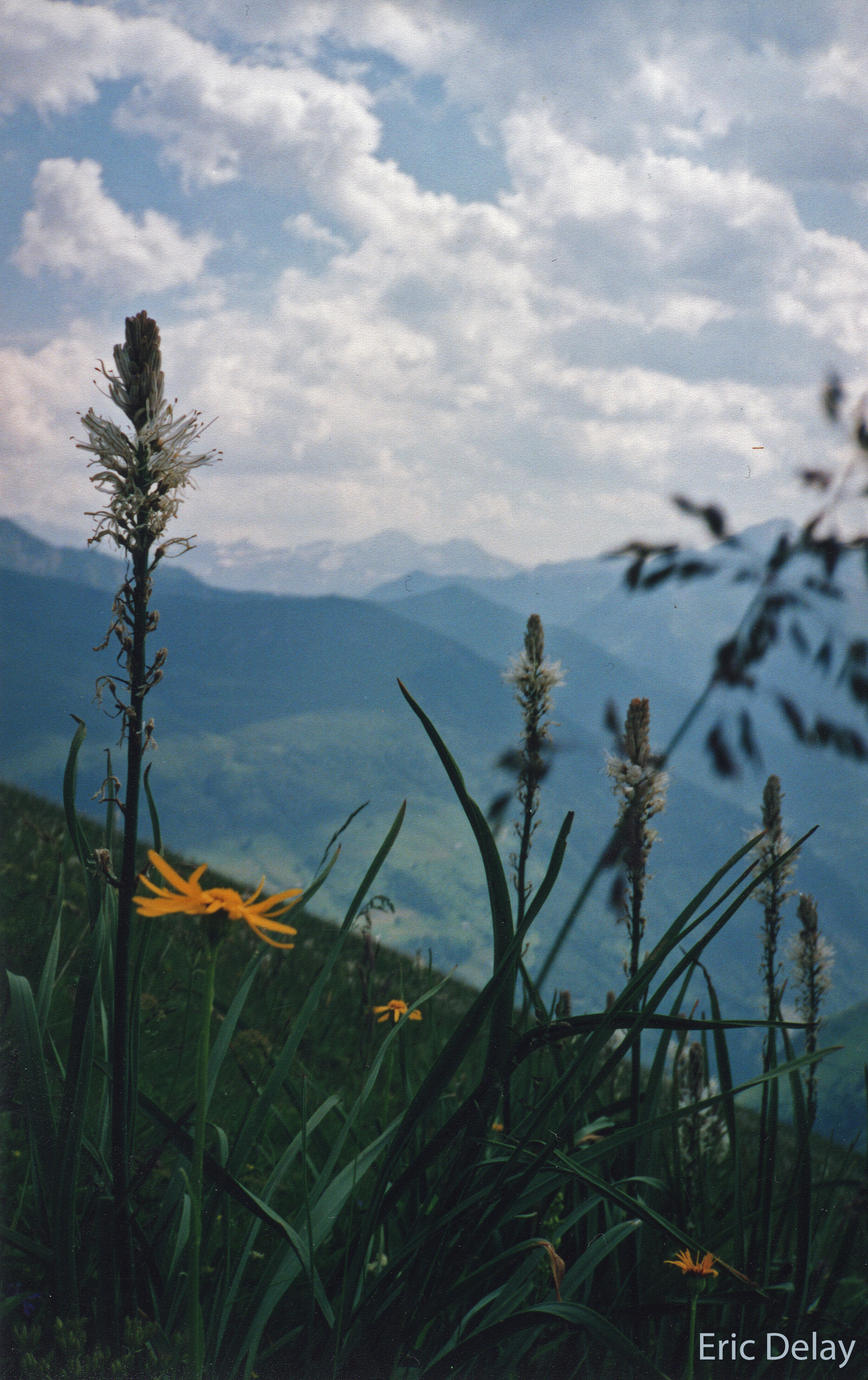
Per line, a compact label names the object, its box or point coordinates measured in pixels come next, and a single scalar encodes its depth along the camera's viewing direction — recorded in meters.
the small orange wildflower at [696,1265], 1.02
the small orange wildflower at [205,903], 0.82
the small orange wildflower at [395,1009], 1.24
